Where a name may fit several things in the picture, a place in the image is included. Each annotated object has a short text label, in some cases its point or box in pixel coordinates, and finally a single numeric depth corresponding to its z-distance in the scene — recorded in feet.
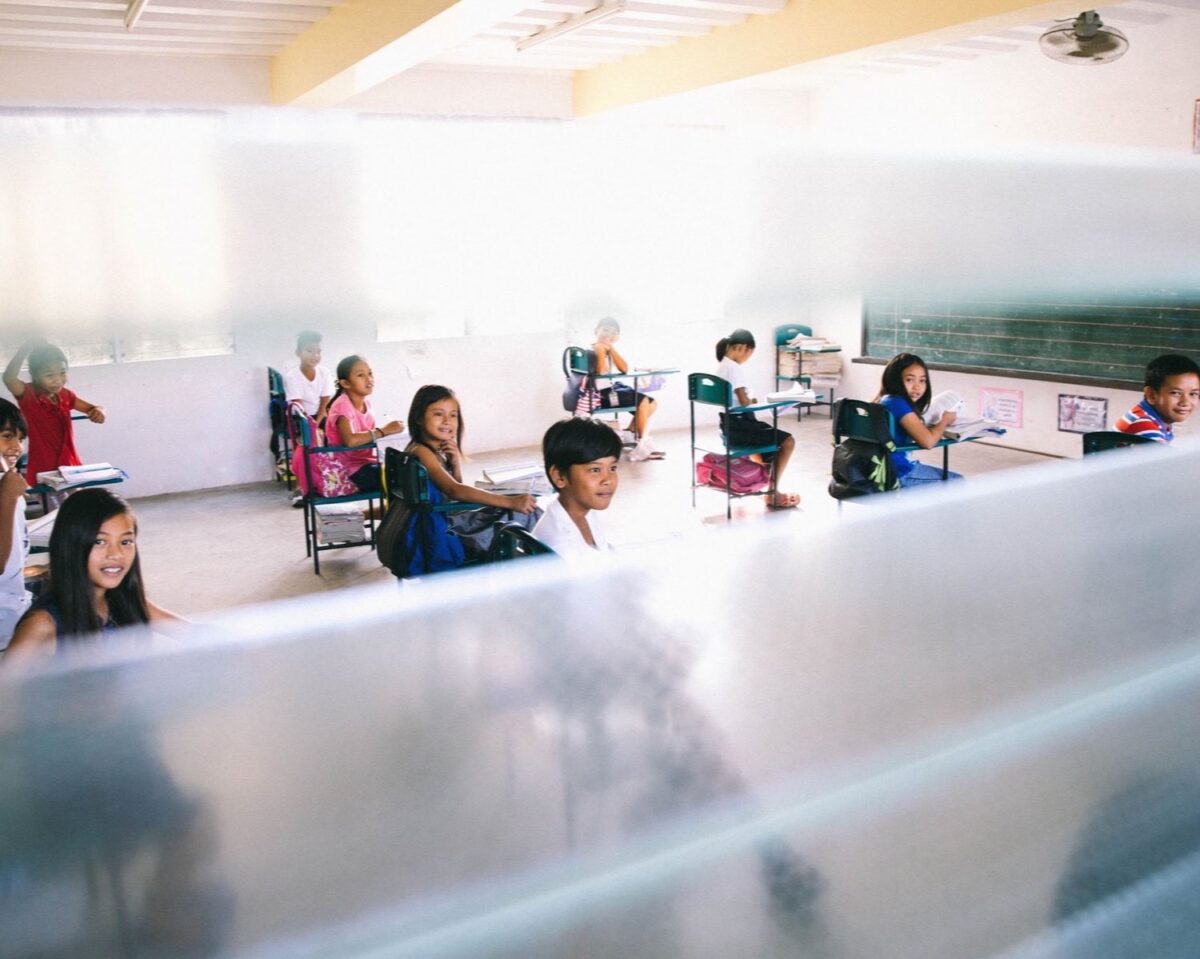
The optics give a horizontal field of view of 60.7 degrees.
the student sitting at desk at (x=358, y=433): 15.37
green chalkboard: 19.60
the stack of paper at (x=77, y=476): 12.98
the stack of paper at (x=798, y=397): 18.79
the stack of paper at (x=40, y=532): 9.31
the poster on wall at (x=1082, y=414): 21.93
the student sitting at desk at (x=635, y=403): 23.77
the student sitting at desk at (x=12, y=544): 7.22
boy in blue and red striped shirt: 9.33
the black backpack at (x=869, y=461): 12.85
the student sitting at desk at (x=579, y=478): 6.93
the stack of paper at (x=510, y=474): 11.86
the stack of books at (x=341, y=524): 17.19
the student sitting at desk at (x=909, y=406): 13.71
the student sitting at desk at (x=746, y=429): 18.51
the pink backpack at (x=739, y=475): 18.37
